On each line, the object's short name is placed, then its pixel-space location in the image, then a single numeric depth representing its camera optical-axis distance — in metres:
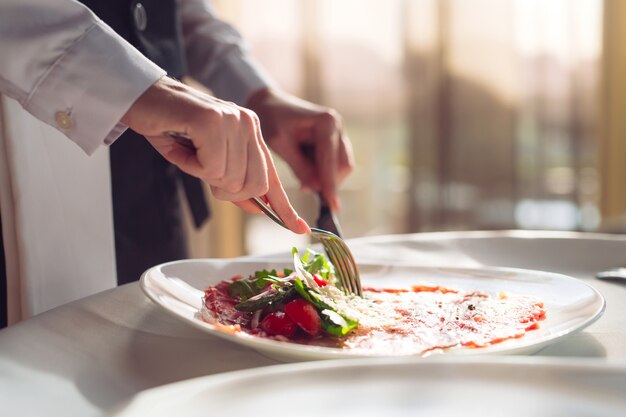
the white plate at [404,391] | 0.36
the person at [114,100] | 0.74
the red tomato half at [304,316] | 0.67
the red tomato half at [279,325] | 0.67
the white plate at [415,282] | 0.57
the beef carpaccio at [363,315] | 0.65
